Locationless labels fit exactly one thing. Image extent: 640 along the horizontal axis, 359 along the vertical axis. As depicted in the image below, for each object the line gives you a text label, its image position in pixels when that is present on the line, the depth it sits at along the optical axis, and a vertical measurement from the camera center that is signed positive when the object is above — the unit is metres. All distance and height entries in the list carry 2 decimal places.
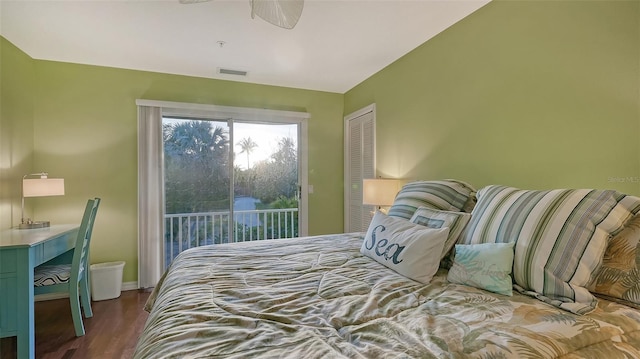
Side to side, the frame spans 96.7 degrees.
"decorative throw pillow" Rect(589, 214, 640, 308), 1.04 -0.34
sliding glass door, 3.45 +0.01
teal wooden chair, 2.18 -0.71
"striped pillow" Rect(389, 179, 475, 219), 1.78 -0.12
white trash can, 2.90 -1.00
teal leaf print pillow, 1.16 -0.38
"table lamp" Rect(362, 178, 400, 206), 2.76 -0.11
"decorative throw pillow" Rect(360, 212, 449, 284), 1.36 -0.35
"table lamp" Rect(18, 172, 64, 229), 2.50 -0.04
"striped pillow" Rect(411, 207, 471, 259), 1.47 -0.23
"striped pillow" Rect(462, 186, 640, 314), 1.04 -0.24
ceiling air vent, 3.25 +1.27
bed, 0.79 -0.46
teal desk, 1.82 -0.70
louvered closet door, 3.51 +0.24
